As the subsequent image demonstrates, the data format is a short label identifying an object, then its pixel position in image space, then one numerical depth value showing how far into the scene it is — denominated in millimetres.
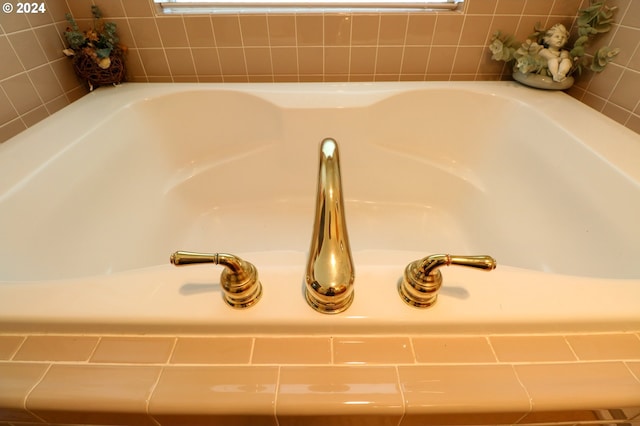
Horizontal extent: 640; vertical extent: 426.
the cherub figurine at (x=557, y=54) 963
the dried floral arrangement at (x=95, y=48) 974
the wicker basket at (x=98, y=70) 999
